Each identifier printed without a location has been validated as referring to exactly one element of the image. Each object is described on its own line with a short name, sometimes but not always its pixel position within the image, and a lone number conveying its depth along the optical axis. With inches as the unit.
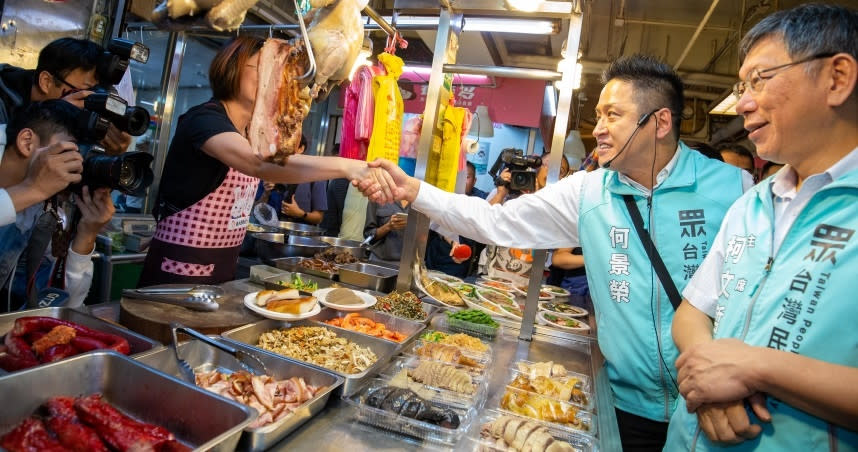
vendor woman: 87.1
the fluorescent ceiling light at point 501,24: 115.6
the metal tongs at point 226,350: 58.8
